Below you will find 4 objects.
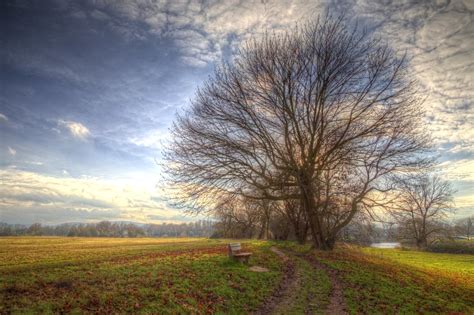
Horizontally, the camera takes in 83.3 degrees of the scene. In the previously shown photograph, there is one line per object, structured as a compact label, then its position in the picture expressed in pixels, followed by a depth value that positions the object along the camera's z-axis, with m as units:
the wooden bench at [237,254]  14.88
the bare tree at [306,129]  18.70
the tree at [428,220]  48.60
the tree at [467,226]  76.36
